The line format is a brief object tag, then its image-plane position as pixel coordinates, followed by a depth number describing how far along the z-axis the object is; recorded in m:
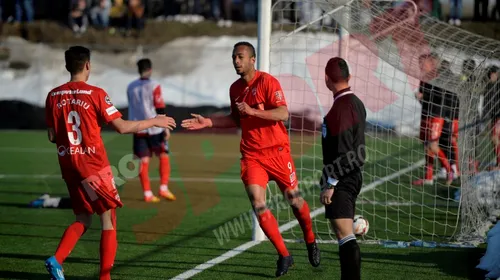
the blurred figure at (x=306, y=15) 23.86
